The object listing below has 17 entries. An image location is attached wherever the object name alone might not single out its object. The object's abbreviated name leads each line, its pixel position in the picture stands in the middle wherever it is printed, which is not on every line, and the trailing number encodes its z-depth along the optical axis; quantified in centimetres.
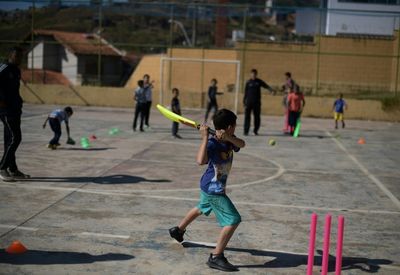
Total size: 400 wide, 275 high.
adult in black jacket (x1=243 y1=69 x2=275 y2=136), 1705
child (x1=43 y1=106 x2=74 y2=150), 1261
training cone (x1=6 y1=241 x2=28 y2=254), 571
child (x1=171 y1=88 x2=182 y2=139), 1593
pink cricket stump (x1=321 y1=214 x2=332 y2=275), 475
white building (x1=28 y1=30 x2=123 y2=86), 4509
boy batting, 554
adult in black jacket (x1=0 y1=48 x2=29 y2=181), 894
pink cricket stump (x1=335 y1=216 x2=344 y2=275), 479
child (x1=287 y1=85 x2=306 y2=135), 1755
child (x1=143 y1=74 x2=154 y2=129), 1753
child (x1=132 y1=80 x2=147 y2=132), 1723
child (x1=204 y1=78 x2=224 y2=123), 2038
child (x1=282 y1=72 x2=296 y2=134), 1797
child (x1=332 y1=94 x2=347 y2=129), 2052
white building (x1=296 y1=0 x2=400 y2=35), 3662
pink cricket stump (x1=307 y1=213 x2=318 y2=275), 482
